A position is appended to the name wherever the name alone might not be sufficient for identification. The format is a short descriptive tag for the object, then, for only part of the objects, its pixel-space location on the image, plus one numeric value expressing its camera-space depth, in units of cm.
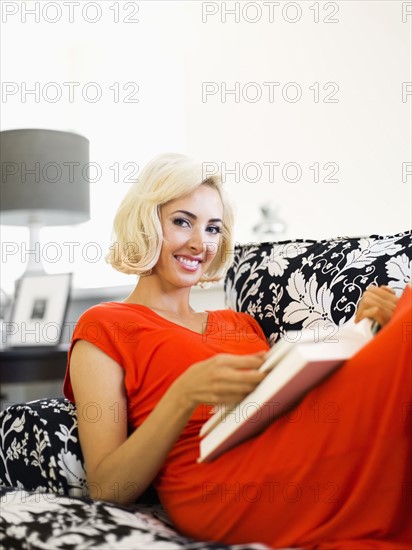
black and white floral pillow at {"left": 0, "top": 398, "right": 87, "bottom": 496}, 124
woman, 94
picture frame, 259
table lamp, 261
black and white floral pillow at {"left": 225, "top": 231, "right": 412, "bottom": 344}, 135
